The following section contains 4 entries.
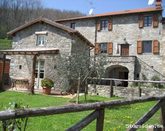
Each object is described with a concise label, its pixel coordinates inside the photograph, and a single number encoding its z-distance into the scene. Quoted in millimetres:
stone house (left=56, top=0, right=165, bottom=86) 17464
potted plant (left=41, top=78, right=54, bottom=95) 12524
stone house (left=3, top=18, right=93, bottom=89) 13954
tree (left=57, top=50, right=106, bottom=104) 9620
